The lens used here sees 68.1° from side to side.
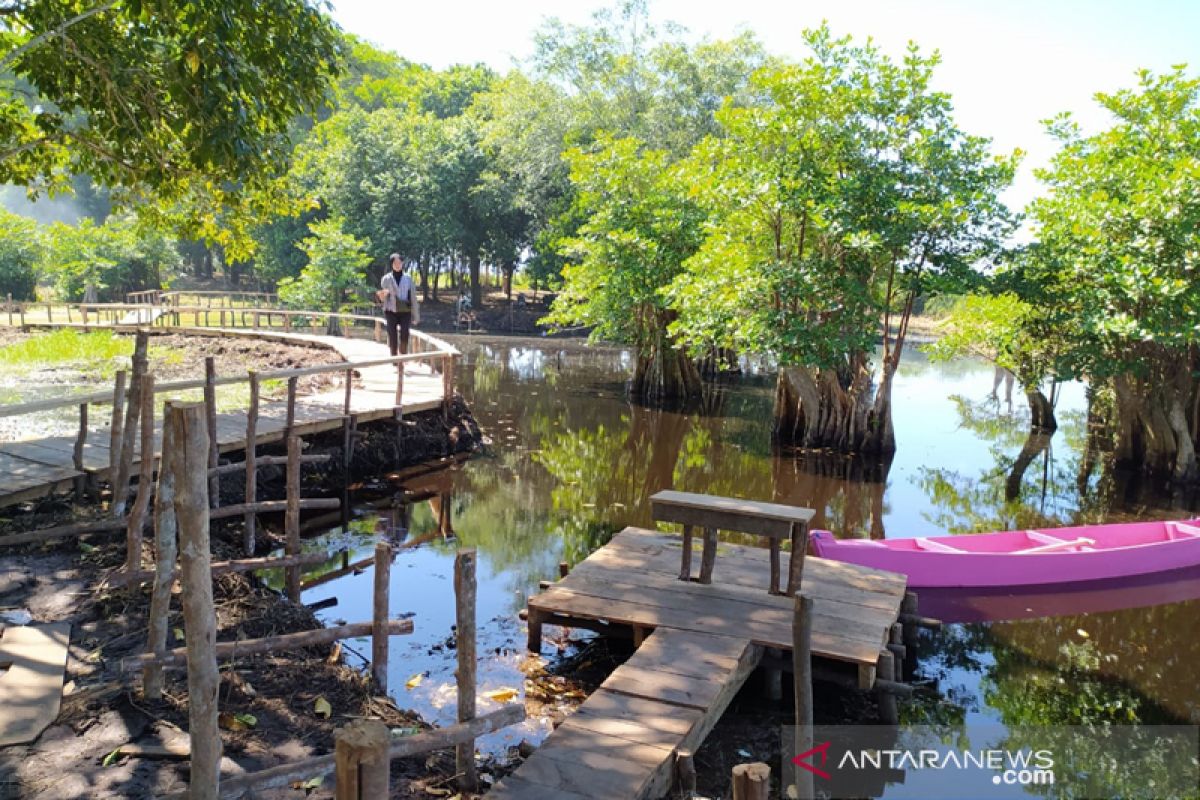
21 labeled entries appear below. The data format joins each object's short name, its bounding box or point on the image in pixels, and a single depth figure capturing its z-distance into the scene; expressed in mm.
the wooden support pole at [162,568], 5500
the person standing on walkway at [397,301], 17188
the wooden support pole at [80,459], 9539
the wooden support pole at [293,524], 8500
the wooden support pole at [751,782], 3428
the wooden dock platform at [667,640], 5250
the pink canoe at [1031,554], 9836
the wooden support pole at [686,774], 5391
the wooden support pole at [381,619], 6281
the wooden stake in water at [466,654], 5324
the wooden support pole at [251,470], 9681
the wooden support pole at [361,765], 3191
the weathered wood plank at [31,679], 5070
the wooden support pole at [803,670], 5047
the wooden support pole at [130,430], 7828
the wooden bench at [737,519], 7660
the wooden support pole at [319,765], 4316
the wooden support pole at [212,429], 9422
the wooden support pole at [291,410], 12094
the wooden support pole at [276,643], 5227
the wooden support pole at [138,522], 6895
